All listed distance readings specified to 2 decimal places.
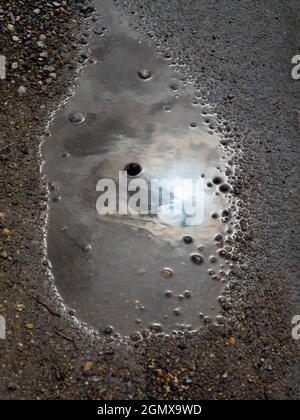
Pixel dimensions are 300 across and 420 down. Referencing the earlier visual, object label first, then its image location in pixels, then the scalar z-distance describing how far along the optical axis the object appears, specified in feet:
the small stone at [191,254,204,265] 9.01
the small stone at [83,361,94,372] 7.89
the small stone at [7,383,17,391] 7.65
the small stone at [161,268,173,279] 8.85
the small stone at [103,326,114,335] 8.29
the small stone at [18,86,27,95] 10.41
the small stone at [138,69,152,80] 11.05
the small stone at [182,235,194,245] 9.16
